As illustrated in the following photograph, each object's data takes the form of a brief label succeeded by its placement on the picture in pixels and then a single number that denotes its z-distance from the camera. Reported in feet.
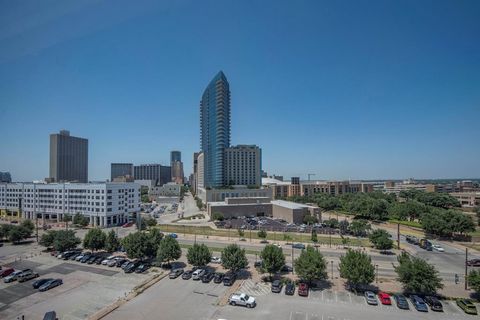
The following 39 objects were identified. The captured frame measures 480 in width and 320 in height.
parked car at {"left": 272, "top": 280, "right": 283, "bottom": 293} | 108.68
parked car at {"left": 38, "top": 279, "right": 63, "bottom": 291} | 111.37
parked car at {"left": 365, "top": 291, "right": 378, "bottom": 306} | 97.66
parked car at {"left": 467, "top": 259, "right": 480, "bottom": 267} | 146.48
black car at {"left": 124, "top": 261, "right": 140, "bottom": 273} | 133.36
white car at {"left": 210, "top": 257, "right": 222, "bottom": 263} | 148.63
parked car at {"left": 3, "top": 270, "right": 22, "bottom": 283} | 119.78
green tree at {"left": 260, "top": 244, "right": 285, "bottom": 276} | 117.60
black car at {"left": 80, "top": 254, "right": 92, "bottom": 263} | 148.82
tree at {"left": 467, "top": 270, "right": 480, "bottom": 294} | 98.78
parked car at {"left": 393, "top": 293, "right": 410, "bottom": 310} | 94.79
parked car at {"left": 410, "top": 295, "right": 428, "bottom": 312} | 93.09
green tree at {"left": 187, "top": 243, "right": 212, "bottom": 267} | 129.90
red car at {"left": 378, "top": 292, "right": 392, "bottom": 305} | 97.96
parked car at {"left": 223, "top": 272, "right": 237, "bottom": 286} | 116.13
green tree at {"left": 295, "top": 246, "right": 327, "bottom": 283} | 109.50
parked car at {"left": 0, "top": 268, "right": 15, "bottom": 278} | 127.02
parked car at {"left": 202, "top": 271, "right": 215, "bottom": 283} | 119.55
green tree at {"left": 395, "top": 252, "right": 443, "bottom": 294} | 99.50
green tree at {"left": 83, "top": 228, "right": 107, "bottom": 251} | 158.81
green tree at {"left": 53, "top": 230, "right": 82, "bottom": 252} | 159.45
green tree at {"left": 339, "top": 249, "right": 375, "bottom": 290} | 106.01
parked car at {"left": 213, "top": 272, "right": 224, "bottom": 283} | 119.00
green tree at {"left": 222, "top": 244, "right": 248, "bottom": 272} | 123.03
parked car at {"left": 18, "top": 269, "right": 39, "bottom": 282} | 121.68
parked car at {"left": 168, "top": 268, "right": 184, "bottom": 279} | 124.67
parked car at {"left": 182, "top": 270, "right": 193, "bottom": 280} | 124.06
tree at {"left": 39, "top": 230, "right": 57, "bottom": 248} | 166.50
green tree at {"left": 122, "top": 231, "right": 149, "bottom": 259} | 140.87
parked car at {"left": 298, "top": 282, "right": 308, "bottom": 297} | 105.09
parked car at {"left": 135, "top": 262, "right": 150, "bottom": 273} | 132.98
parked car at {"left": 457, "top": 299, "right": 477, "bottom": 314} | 92.01
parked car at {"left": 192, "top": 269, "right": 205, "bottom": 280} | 123.37
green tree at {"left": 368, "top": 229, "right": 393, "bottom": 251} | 168.04
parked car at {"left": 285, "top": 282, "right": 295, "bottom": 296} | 106.01
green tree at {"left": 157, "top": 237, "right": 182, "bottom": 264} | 134.62
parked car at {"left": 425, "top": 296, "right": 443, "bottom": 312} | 93.39
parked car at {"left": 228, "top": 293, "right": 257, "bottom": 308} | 95.30
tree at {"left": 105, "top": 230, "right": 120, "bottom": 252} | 158.81
